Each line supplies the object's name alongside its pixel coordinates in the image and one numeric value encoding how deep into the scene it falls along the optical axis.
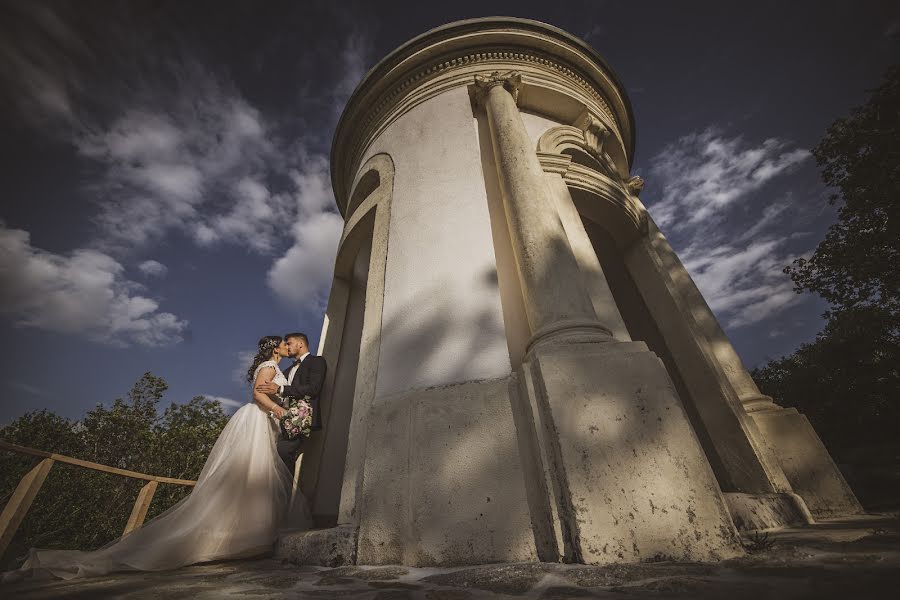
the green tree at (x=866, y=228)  8.51
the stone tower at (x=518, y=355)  2.02
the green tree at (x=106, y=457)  14.22
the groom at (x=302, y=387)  4.15
